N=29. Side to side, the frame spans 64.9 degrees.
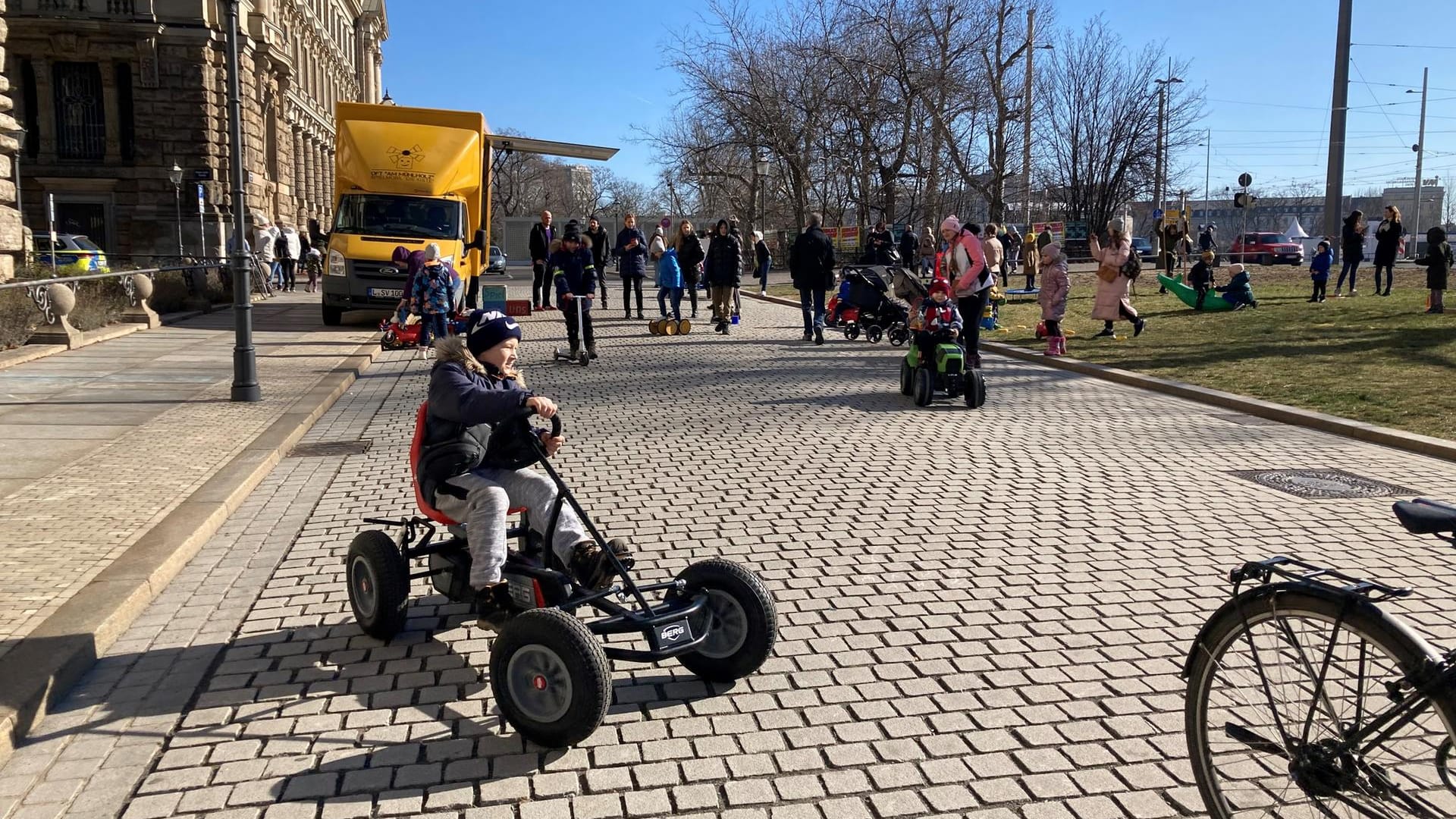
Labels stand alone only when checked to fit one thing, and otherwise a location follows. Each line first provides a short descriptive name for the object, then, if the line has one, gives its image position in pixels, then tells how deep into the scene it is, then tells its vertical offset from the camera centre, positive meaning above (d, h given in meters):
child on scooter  14.69 -0.04
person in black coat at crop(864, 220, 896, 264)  25.06 +0.54
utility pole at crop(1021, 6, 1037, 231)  31.92 +4.37
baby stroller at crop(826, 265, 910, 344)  18.14 -0.58
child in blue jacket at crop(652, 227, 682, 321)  20.50 -0.12
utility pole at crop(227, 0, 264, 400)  11.31 -0.22
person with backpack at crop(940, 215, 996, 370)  13.20 -0.05
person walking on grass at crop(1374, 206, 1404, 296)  22.81 +0.52
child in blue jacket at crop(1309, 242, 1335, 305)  22.17 +0.05
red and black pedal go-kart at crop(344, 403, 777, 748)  3.81 -1.28
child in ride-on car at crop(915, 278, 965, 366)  11.65 -0.54
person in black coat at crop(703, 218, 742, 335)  19.66 +0.00
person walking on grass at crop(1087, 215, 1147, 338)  17.39 -0.11
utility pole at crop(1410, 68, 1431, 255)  57.03 +5.72
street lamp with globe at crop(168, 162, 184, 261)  34.62 +2.74
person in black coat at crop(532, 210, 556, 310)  23.81 +0.23
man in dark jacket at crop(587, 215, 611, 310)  21.61 +0.58
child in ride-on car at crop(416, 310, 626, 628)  4.45 -0.84
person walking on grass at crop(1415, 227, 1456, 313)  18.38 +0.11
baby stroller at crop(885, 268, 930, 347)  15.95 -0.25
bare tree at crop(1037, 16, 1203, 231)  39.16 +4.06
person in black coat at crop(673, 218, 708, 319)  22.72 +0.36
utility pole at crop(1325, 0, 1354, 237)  27.62 +3.51
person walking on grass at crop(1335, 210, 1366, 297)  22.77 +0.56
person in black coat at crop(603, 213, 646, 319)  21.64 +0.29
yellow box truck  19.89 +1.32
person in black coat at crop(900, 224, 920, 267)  31.05 +0.61
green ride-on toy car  11.65 -1.10
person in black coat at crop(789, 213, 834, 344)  17.38 +0.07
